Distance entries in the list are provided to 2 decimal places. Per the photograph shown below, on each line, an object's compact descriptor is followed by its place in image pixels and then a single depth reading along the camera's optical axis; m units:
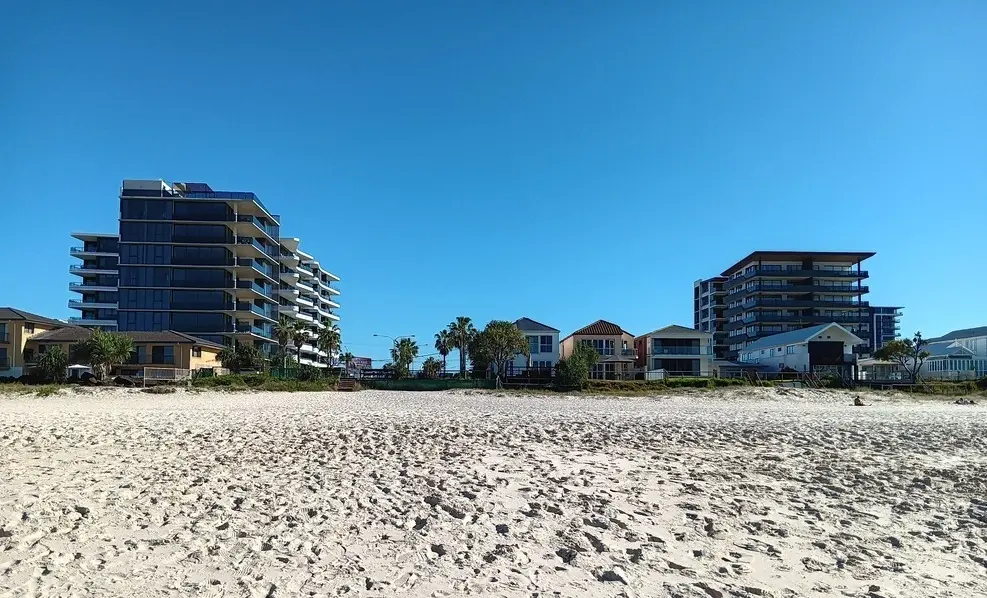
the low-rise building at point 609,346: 68.00
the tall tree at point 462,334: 73.19
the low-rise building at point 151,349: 59.88
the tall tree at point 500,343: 55.78
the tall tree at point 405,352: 90.94
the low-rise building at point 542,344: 68.00
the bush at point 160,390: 43.47
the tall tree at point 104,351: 48.66
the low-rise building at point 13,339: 57.85
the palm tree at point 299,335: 80.62
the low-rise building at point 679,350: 70.38
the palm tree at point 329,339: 88.19
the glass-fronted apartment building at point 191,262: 76.75
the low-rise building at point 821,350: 68.44
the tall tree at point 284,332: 80.25
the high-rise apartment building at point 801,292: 96.12
